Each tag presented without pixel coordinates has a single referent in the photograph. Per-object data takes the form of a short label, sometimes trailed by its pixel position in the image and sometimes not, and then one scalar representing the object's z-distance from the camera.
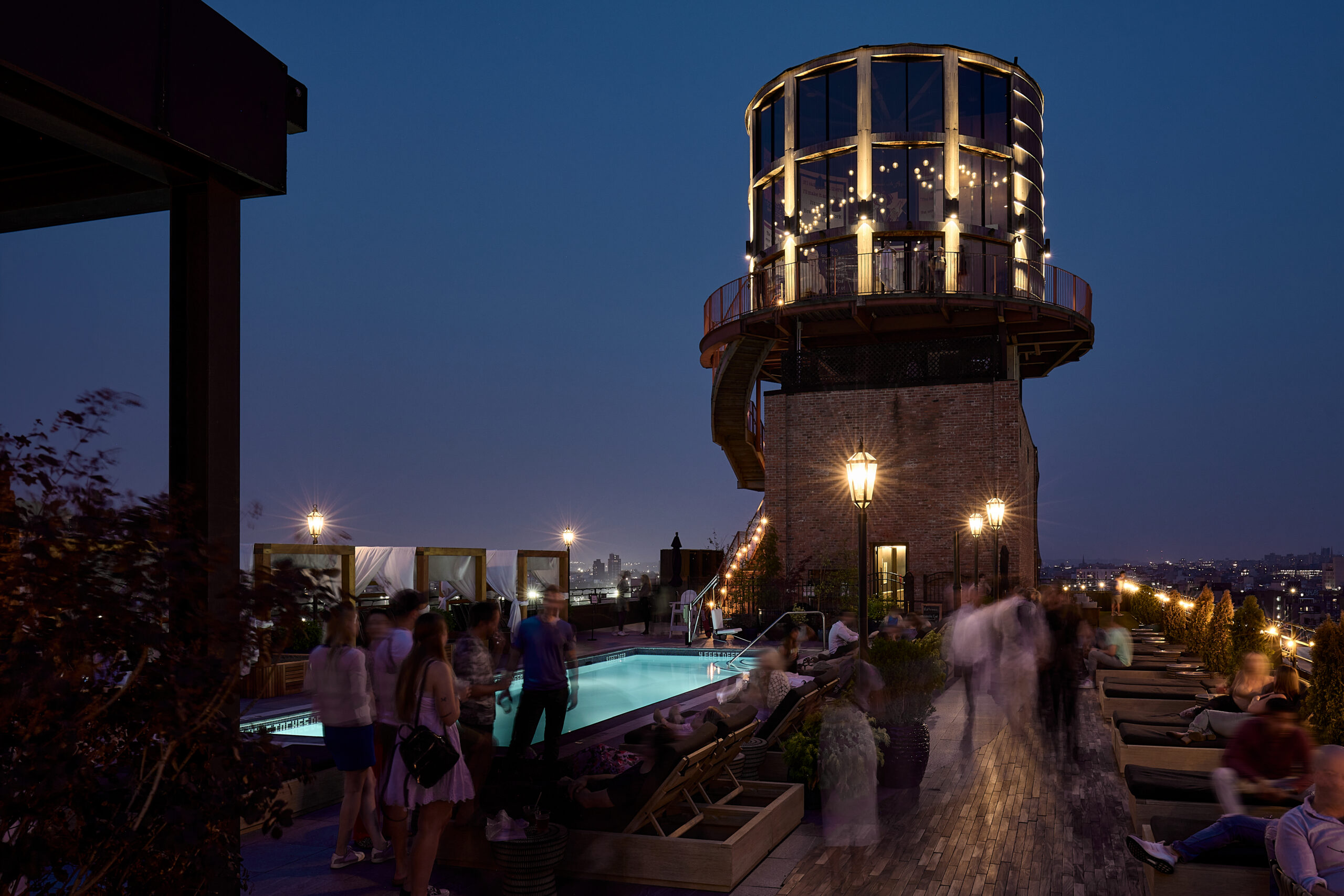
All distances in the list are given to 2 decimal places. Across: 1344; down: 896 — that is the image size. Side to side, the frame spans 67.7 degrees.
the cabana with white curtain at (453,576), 22.66
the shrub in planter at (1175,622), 21.12
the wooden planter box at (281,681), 14.45
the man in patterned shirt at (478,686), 7.25
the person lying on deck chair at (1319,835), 4.86
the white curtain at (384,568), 22.73
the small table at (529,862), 6.00
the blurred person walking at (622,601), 30.17
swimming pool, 14.55
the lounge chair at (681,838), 6.31
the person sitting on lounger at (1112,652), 15.56
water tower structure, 28.39
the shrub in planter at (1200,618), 17.61
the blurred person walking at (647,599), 30.33
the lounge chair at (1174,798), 7.04
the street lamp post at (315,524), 31.91
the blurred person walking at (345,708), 6.57
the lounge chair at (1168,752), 9.02
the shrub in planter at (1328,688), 7.44
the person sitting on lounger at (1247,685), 9.26
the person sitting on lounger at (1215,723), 8.54
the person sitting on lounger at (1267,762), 6.58
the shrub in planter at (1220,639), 14.14
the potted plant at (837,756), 7.96
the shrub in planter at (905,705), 9.00
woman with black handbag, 5.60
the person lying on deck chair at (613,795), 6.51
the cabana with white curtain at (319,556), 15.92
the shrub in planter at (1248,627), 12.30
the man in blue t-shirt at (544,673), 8.12
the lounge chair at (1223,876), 5.73
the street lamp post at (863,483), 10.55
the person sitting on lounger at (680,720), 7.48
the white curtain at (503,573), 23.73
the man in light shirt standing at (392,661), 6.77
